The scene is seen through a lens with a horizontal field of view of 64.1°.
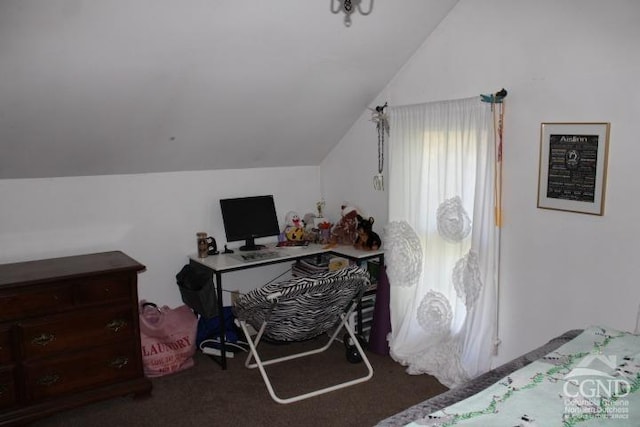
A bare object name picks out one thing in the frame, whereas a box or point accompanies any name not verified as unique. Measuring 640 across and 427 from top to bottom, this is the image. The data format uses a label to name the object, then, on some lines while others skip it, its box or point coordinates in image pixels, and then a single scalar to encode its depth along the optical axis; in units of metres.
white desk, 3.51
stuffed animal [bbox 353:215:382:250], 3.90
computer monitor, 4.01
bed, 1.55
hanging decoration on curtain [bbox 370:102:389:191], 3.81
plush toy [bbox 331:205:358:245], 4.11
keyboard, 3.69
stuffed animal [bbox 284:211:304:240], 4.25
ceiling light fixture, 2.84
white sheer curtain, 3.10
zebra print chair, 2.90
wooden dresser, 2.79
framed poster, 2.58
